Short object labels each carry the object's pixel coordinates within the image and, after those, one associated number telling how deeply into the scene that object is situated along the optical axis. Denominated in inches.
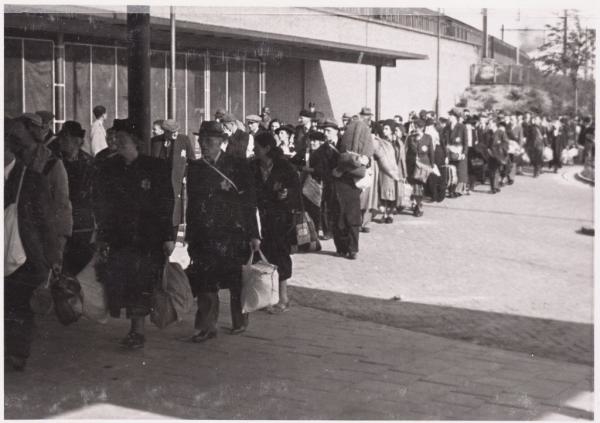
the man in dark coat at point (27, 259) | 262.1
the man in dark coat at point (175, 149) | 480.1
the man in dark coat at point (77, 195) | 299.1
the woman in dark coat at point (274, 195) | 340.8
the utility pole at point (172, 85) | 410.0
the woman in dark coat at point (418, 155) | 686.5
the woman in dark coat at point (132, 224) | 286.7
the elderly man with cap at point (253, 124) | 608.9
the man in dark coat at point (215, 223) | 300.0
